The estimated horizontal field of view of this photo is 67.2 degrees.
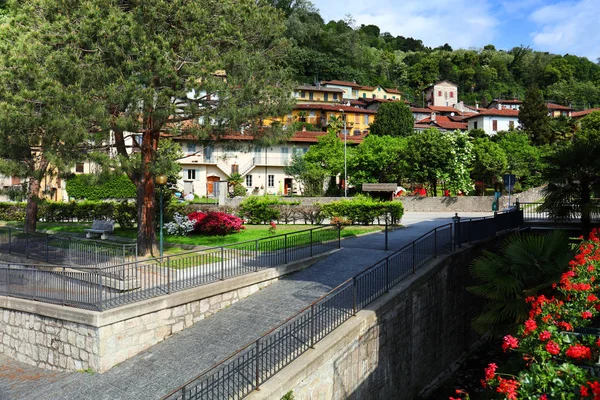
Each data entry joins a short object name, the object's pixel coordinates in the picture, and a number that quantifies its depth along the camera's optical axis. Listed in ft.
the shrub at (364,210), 76.38
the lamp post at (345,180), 126.17
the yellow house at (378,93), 298.76
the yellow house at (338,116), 206.80
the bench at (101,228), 68.13
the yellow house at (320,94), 245.04
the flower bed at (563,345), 14.32
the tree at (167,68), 40.40
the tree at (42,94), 38.83
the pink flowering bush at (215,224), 67.41
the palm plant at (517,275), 32.07
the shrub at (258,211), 83.56
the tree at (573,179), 48.55
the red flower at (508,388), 13.74
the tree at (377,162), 132.26
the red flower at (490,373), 16.25
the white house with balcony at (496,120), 237.25
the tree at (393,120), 193.98
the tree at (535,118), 197.51
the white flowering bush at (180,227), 67.67
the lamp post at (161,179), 43.70
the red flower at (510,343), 19.32
